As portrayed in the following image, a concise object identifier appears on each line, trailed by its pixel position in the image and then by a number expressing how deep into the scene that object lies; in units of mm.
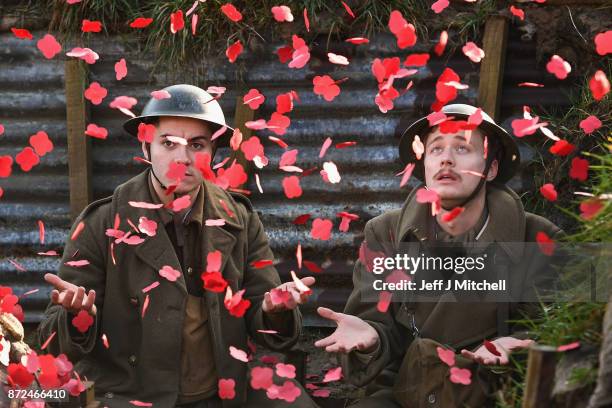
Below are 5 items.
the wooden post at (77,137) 14305
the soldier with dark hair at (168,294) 10500
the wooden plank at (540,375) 6629
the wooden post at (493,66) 13477
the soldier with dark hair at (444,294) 10109
